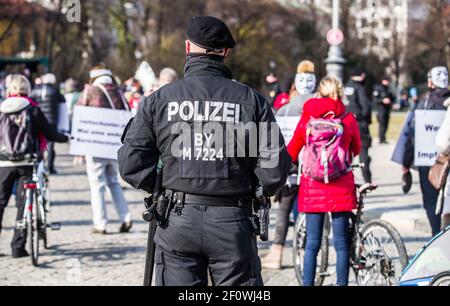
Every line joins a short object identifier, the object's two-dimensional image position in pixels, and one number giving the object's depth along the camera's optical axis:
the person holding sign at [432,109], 15.34
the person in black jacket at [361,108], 23.18
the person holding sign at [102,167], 17.43
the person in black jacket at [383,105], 43.13
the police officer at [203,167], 7.43
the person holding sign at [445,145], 11.81
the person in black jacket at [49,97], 27.00
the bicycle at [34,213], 14.72
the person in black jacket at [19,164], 15.03
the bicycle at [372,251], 11.50
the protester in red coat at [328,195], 11.61
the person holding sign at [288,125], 14.79
